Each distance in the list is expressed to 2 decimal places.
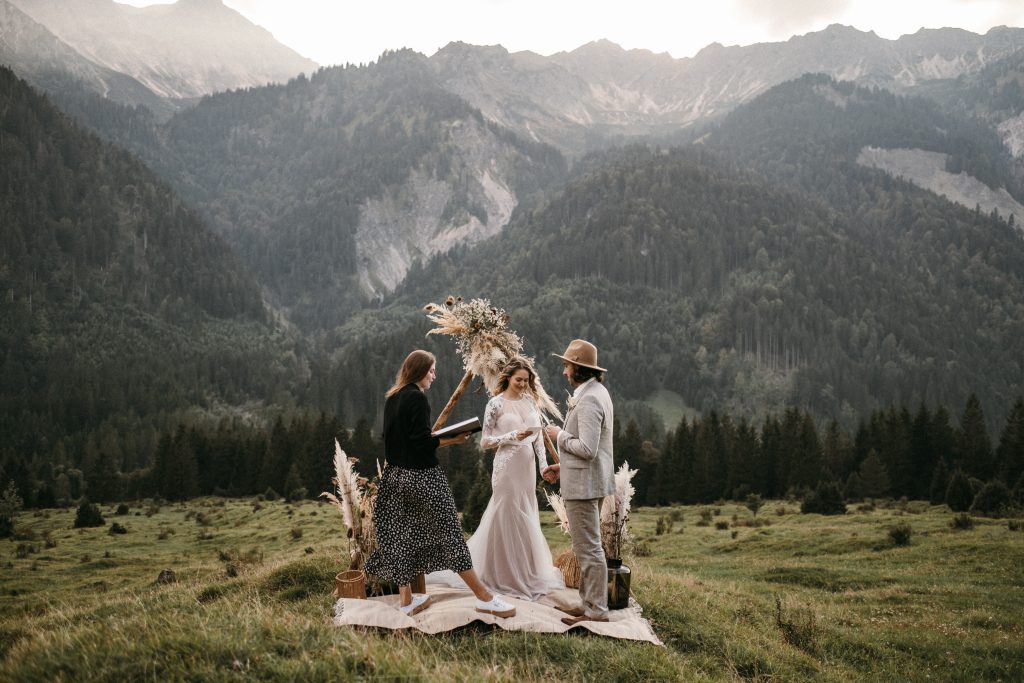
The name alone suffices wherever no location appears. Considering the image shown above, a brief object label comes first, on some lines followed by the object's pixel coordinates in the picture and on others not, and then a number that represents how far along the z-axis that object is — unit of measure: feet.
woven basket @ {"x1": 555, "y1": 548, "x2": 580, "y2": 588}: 38.47
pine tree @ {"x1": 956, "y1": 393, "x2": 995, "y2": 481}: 221.87
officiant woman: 32.42
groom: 31.76
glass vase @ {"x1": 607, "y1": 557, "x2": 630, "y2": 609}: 35.70
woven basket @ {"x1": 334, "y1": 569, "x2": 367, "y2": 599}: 36.24
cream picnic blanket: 31.22
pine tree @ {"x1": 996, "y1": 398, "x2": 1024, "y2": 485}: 203.82
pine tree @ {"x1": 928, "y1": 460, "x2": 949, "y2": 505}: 183.11
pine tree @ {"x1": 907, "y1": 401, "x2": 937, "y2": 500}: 230.07
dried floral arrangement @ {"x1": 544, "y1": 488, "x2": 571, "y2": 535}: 41.98
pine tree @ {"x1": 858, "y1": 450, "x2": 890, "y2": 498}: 217.97
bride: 36.78
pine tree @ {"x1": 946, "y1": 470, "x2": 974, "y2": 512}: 140.97
